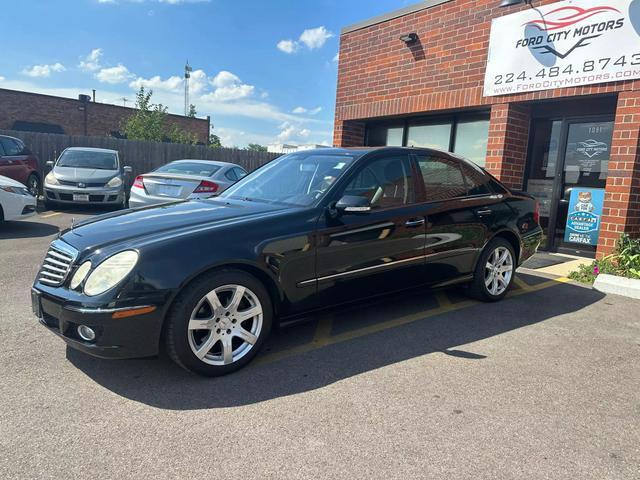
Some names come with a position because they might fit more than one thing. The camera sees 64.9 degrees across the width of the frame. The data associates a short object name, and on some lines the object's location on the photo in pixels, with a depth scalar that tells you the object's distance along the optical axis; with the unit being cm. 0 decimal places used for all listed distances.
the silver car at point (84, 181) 1132
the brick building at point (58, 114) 2580
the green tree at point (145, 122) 2959
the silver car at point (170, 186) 834
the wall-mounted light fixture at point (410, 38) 920
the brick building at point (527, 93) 671
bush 638
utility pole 4547
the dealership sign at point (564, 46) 657
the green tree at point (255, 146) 7813
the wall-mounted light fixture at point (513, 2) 763
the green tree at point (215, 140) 4688
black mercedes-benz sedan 304
